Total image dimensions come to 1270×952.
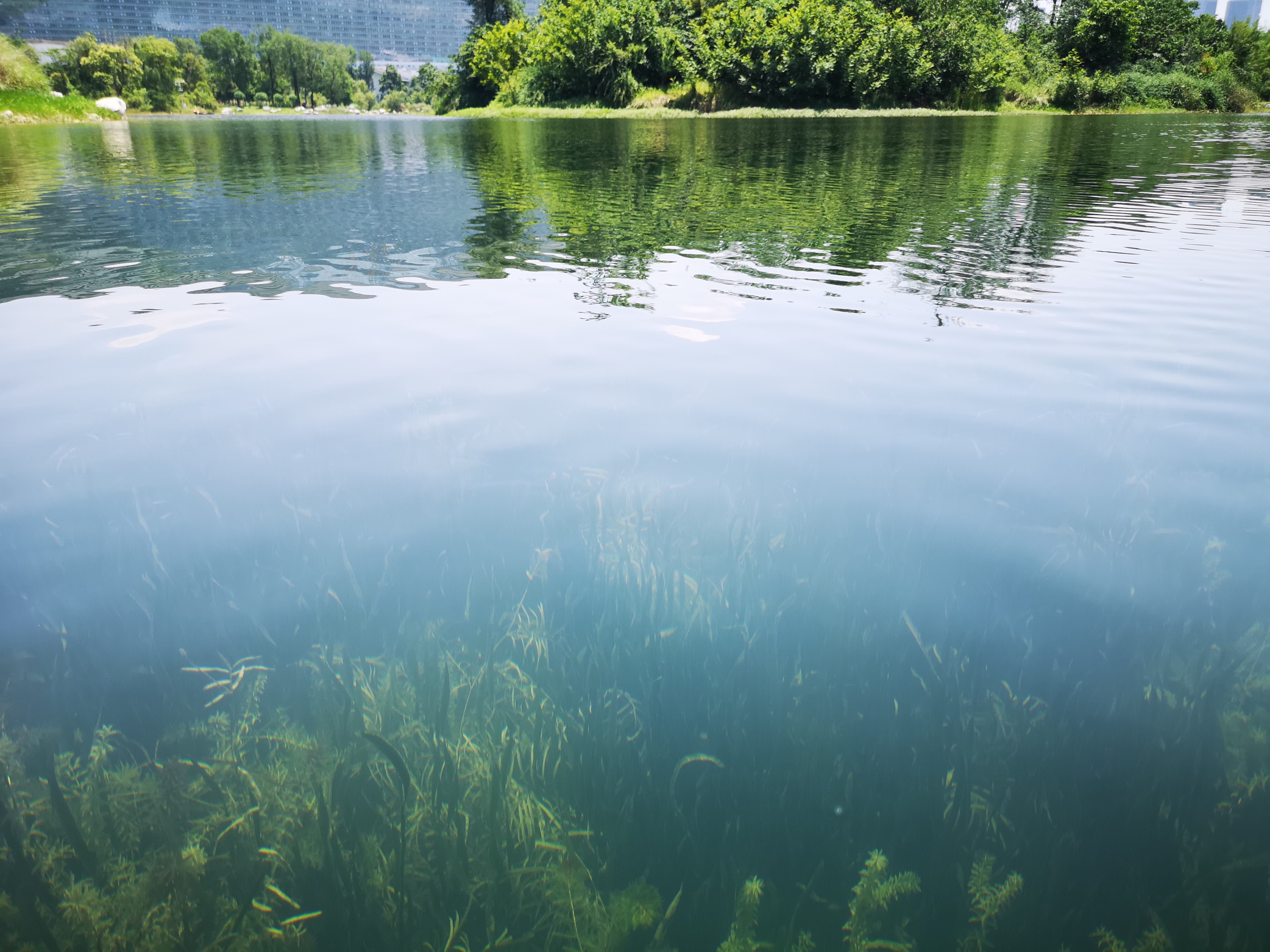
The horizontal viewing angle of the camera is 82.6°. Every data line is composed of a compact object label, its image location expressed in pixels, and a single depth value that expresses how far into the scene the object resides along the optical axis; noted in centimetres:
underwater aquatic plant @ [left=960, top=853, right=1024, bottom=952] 190
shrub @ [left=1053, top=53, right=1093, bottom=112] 5419
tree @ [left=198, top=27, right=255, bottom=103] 13462
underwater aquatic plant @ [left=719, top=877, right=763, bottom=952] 188
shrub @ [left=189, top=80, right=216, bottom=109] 10719
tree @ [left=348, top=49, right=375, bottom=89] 17650
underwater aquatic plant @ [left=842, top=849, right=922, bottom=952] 190
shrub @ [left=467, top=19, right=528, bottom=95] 7144
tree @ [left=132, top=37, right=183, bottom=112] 9169
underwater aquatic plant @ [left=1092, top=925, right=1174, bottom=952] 186
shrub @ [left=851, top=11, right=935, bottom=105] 5072
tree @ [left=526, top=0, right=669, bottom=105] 5647
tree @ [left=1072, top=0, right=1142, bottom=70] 5831
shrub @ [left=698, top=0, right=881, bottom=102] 5088
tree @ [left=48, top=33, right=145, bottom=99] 8362
